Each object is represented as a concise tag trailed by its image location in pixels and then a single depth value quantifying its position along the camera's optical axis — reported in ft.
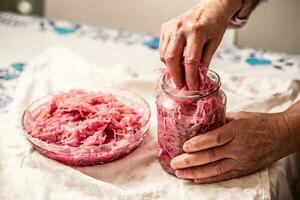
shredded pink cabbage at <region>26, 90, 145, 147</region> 2.93
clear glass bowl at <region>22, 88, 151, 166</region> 2.82
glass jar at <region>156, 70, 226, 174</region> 2.63
